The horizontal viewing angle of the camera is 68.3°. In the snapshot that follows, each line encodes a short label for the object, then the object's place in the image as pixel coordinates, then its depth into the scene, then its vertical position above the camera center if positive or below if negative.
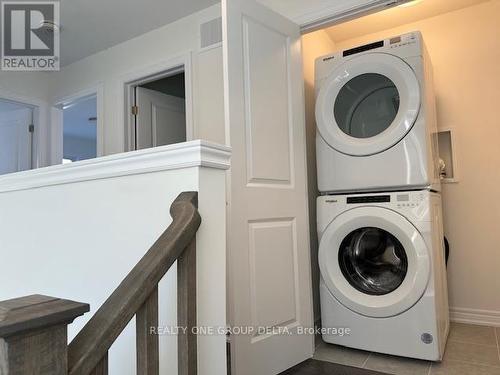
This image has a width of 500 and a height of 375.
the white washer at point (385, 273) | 1.92 -0.37
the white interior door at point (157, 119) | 3.31 +0.91
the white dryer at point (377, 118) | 2.02 +0.53
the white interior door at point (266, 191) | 1.76 +0.10
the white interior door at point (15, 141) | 3.67 +0.77
